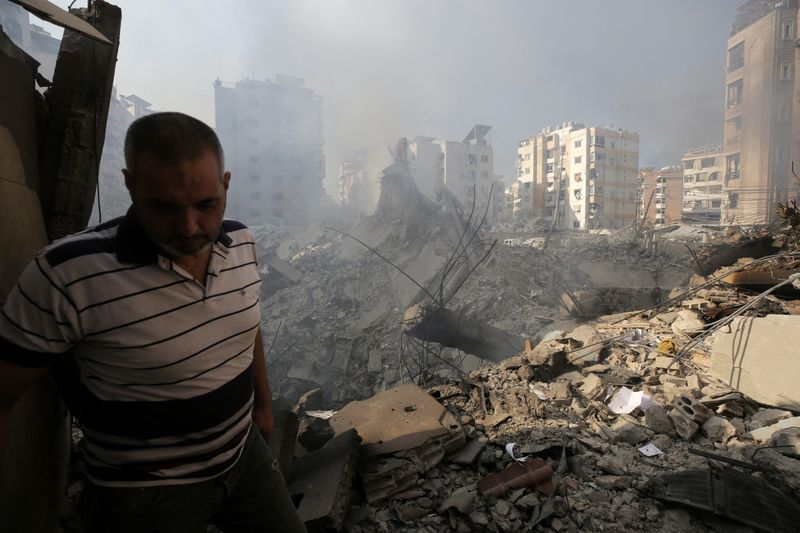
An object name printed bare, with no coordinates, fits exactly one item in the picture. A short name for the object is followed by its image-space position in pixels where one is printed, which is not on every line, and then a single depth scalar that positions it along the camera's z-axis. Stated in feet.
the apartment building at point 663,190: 176.55
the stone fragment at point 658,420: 10.37
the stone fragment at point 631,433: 10.03
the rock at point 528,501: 7.61
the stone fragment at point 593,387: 12.69
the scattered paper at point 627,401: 11.59
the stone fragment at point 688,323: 16.30
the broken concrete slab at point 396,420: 8.86
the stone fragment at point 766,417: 10.38
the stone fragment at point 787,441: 8.77
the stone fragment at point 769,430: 9.64
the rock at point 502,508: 7.47
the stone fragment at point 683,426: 10.02
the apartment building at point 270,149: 162.91
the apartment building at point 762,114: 102.22
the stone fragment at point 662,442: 9.70
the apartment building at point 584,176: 166.81
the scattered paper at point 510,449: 8.92
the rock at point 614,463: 8.77
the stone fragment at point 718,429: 9.91
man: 3.26
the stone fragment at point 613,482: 8.30
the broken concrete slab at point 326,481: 6.72
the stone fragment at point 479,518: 7.28
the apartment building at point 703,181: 150.08
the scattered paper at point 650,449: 9.46
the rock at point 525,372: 14.51
